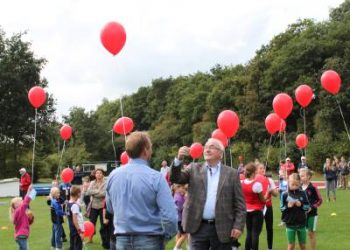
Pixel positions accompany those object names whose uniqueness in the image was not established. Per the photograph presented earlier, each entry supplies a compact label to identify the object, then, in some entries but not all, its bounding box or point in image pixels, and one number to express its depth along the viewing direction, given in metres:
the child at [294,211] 8.78
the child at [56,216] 11.19
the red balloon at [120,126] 18.39
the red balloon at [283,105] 15.92
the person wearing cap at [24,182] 23.09
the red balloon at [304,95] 17.13
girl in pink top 8.96
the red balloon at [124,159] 16.63
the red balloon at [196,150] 20.05
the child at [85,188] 15.22
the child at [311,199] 9.51
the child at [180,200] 10.40
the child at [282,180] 16.08
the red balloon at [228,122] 15.16
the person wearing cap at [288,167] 20.52
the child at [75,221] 9.55
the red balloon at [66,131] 19.97
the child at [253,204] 9.00
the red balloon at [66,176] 16.59
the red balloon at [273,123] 18.88
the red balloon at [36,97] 16.91
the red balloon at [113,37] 11.59
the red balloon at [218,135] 18.81
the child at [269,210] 10.04
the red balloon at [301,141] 23.52
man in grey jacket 5.98
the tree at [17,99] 43.56
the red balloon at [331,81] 16.28
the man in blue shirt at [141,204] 4.68
